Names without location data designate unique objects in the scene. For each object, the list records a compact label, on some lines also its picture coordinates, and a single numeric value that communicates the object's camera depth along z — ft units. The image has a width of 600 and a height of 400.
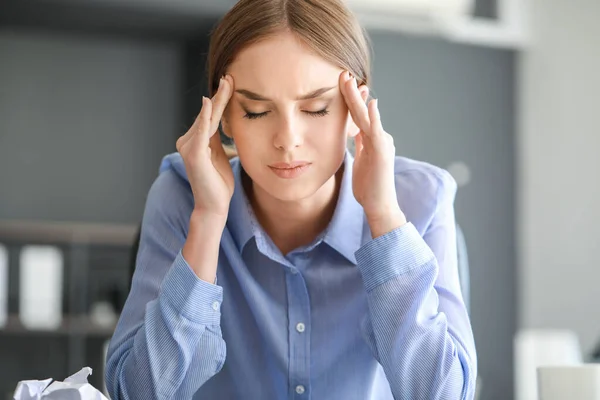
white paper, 3.51
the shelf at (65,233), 14.10
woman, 4.20
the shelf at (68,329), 14.12
